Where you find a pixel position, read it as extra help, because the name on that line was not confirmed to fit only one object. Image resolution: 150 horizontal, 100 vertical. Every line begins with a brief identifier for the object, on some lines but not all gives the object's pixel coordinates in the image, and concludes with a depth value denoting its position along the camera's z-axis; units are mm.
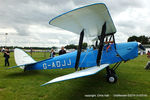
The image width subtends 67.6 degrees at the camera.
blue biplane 3304
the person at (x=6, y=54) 9805
